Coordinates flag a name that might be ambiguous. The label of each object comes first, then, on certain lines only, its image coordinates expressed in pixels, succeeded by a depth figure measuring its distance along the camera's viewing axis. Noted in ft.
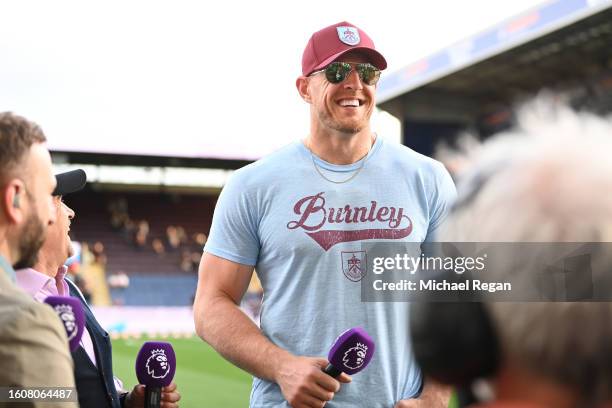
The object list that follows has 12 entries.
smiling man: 8.17
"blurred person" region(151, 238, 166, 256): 120.22
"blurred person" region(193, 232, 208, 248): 125.49
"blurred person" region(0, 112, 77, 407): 4.53
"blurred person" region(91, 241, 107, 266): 110.11
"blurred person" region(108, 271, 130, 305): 105.27
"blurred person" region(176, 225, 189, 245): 125.29
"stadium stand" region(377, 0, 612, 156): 78.48
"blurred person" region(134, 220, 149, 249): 120.98
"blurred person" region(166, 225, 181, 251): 122.96
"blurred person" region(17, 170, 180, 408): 8.03
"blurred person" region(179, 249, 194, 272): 116.67
